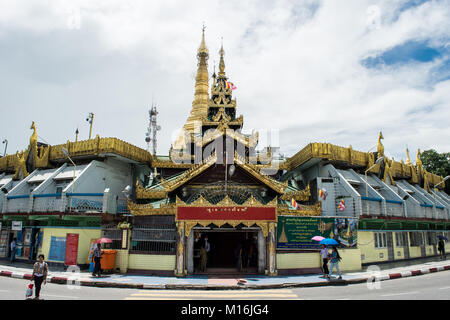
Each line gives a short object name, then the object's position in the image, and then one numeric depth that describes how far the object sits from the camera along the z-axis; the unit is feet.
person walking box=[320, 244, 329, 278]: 52.13
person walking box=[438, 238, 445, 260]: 84.17
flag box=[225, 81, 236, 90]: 103.65
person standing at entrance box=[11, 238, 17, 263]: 72.43
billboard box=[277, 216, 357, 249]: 57.16
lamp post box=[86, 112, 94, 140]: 91.34
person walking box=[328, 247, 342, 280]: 51.18
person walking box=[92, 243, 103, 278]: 52.34
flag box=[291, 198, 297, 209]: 58.95
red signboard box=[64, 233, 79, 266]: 62.13
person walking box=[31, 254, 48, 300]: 32.63
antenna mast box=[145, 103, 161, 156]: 158.19
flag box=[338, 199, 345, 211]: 65.40
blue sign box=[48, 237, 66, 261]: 64.44
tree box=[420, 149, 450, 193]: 143.54
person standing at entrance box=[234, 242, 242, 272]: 57.11
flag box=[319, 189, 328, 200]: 69.14
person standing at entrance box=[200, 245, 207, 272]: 56.18
